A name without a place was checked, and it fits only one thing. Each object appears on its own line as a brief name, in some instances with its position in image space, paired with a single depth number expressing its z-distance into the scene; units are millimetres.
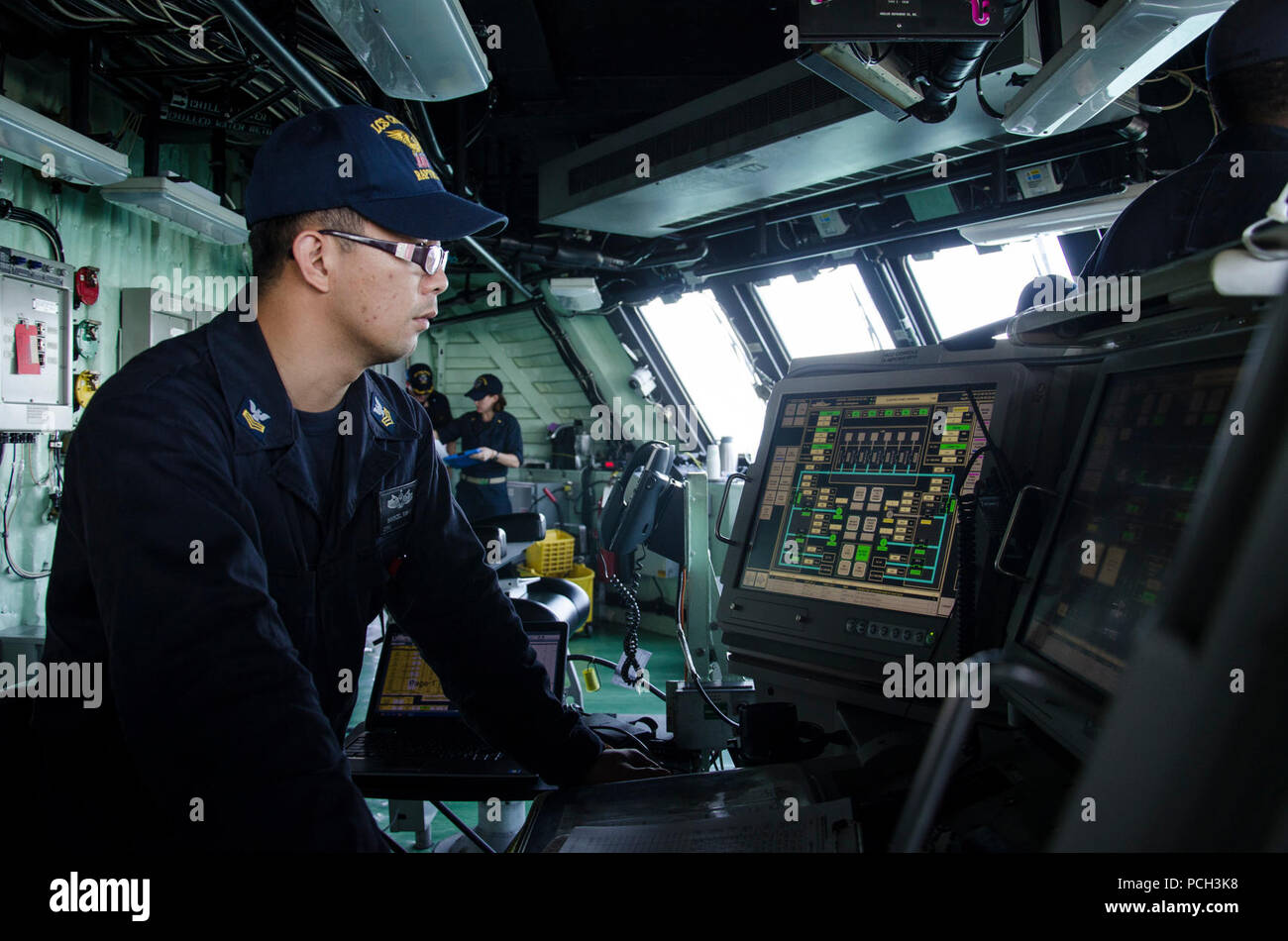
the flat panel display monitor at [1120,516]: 938
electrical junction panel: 3643
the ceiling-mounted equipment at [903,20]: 2357
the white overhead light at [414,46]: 2162
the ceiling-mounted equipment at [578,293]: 5824
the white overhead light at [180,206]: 3653
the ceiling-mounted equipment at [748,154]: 3336
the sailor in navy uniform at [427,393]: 6980
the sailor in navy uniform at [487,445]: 6371
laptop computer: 1499
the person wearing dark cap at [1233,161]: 1436
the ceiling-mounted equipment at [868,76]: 2639
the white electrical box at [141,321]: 4566
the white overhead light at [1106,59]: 2041
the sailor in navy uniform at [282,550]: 888
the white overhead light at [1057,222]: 3396
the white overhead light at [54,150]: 2778
